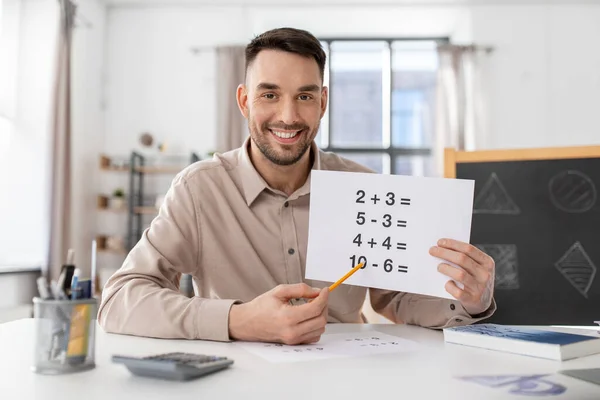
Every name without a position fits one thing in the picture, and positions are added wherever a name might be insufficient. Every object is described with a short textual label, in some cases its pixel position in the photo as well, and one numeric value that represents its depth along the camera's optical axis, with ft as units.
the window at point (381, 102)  19.16
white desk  2.15
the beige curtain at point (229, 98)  17.71
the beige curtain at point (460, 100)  17.85
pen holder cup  2.37
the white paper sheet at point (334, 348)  2.88
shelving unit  17.11
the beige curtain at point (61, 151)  13.97
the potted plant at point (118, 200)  17.30
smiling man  4.27
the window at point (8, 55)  13.78
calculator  2.27
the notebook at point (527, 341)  2.94
